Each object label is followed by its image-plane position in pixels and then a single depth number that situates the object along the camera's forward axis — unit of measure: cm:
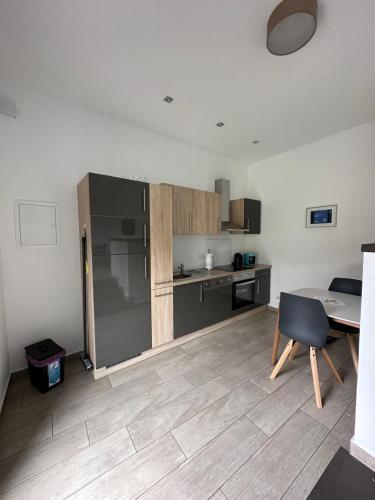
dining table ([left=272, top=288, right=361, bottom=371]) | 168
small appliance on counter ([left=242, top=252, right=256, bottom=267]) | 398
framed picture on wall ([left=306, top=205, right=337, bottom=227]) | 301
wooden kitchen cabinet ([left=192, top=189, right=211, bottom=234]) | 303
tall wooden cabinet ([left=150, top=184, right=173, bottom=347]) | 233
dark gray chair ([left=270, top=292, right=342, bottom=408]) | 170
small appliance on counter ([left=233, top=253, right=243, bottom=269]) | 374
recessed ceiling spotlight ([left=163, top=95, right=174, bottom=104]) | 214
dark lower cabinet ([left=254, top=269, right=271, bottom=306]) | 367
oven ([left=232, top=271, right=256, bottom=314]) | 328
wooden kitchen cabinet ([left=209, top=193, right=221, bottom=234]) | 325
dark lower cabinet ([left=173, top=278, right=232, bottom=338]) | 260
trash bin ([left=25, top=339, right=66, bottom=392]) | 185
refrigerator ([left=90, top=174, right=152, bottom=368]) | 196
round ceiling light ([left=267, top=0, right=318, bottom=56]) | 116
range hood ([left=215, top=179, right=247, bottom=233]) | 359
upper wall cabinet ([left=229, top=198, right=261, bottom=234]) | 375
